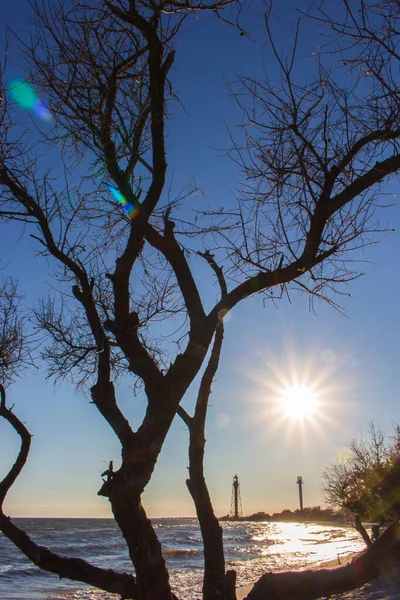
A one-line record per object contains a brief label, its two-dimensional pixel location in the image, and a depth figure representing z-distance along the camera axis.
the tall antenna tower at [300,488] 117.00
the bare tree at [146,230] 4.53
